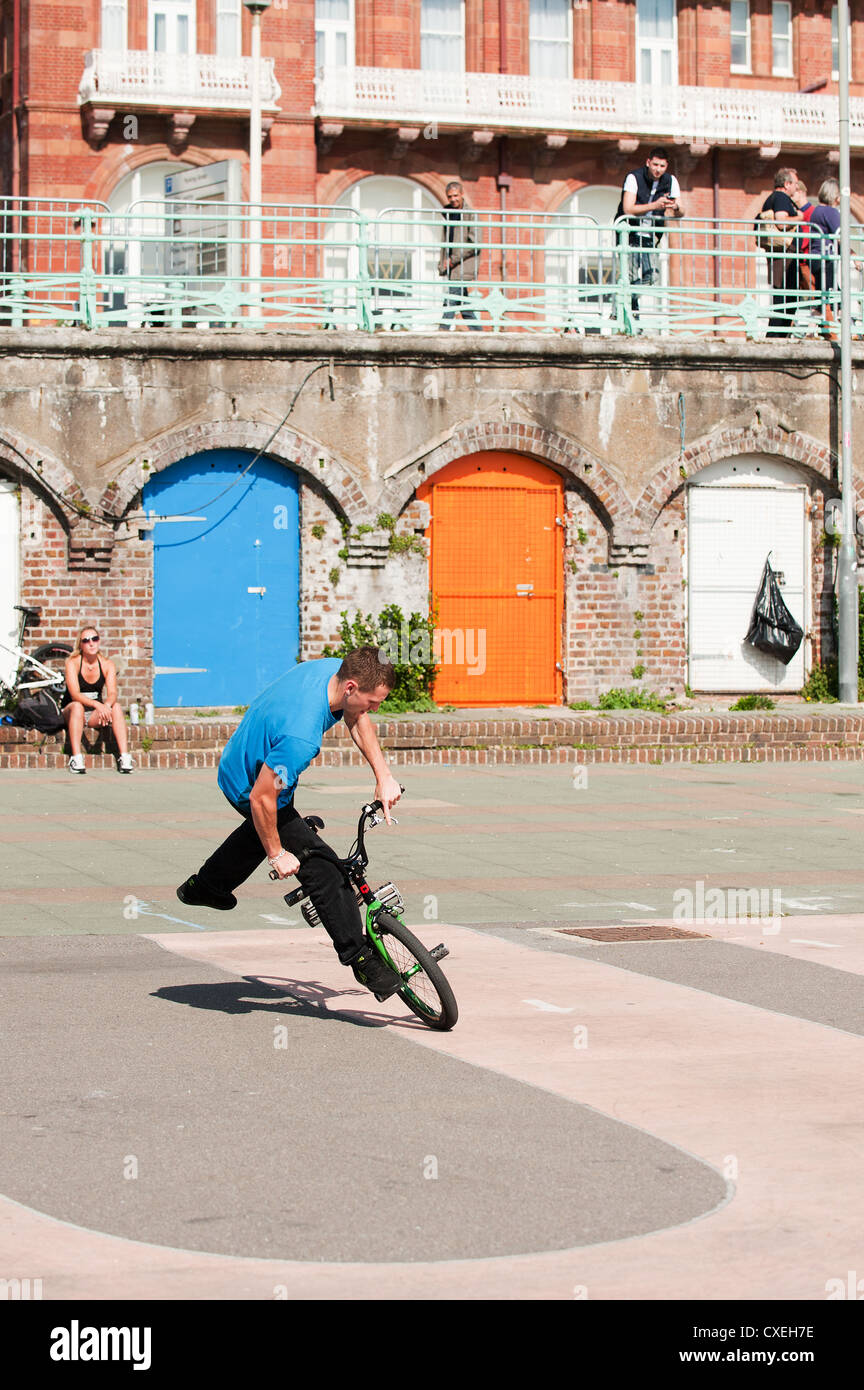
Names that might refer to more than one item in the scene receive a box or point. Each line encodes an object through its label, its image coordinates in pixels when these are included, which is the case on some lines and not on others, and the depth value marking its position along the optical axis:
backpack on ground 18.88
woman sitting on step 18.58
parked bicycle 19.30
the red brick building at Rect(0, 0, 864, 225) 33.66
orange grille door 22.55
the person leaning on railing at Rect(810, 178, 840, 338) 23.45
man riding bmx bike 7.56
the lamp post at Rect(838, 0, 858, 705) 23.14
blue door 21.67
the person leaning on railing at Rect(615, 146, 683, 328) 22.86
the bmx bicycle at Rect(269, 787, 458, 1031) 7.78
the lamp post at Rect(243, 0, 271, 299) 27.55
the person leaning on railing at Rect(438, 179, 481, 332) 22.81
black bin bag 23.59
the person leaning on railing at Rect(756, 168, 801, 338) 23.09
